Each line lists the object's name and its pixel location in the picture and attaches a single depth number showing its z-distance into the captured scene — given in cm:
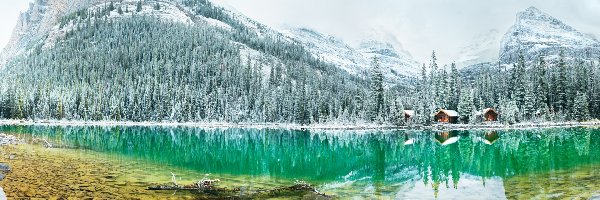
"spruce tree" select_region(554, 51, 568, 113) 14400
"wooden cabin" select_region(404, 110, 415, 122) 15023
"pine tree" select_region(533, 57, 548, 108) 14425
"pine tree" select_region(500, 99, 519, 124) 13800
